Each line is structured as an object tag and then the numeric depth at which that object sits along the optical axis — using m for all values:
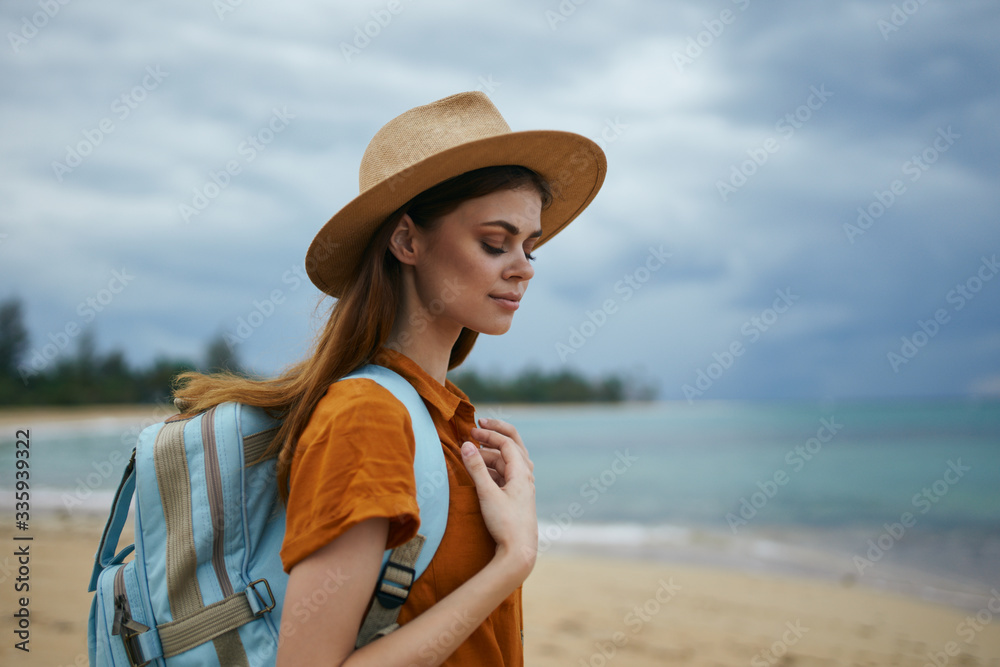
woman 1.16
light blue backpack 1.29
